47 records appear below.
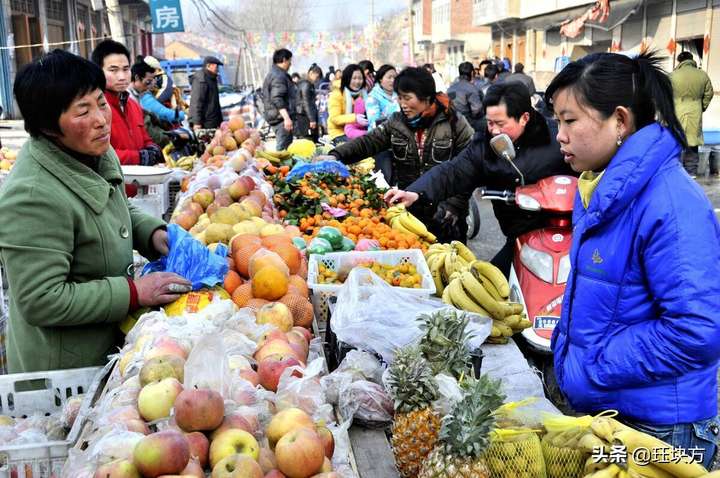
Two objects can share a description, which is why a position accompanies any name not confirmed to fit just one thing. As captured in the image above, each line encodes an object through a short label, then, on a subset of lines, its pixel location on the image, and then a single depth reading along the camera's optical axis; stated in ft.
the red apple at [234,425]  6.14
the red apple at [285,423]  6.27
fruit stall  5.63
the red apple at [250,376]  7.34
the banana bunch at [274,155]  25.00
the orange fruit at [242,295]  10.22
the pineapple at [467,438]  5.41
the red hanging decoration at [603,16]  67.87
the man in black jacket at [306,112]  47.93
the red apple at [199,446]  5.84
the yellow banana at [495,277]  10.85
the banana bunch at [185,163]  26.89
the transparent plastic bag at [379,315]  8.75
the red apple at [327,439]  6.37
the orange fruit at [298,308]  10.15
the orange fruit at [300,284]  10.80
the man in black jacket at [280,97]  39.04
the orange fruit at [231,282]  10.57
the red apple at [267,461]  5.94
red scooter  12.12
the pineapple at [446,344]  7.39
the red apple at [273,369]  7.38
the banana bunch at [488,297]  10.53
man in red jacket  17.31
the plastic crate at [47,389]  7.95
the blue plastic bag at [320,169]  20.79
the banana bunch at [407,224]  15.90
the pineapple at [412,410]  6.26
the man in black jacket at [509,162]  12.77
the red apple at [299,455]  5.79
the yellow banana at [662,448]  5.34
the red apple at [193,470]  5.50
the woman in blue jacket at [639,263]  6.09
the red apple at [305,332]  9.22
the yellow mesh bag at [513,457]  5.70
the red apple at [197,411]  6.01
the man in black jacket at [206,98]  38.19
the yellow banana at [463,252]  13.21
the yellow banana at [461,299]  10.58
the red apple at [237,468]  5.51
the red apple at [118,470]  5.44
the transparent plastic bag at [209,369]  6.77
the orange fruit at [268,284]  10.21
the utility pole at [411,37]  135.03
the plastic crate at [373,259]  11.80
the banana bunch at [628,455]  5.31
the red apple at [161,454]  5.41
